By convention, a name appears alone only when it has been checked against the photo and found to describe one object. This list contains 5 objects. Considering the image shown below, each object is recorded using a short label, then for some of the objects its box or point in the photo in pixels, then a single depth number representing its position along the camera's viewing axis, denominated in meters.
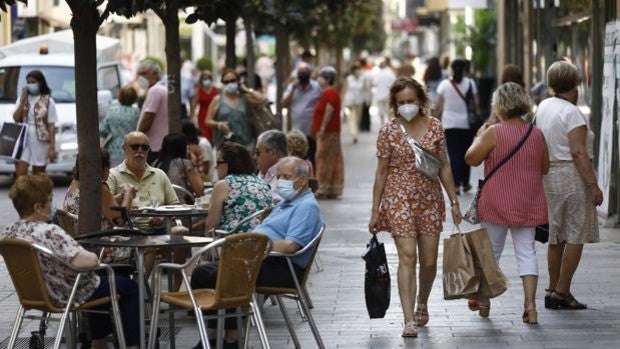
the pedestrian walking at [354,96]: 37.38
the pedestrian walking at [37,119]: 19.81
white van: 24.33
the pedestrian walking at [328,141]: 21.00
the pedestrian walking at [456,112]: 21.06
